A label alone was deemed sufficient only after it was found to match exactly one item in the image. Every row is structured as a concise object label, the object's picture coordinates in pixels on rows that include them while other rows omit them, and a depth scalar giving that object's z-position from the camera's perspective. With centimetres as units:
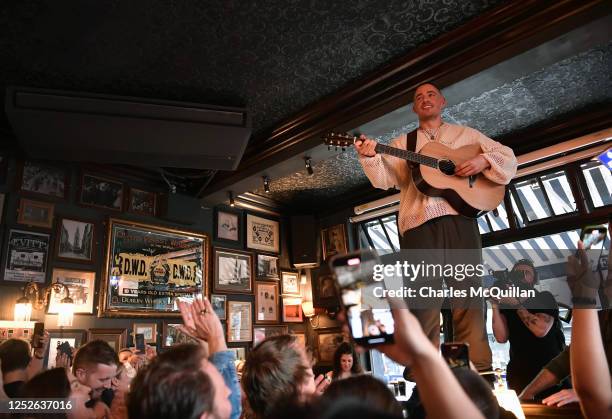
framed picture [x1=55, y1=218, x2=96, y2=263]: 405
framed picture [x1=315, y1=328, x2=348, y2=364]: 581
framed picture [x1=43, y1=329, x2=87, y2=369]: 378
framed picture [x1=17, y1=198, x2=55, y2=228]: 388
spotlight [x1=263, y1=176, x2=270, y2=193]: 461
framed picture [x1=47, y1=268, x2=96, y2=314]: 397
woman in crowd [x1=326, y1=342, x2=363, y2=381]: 422
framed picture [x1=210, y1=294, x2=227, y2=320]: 514
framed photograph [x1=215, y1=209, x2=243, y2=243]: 548
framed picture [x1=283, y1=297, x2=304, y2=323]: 598
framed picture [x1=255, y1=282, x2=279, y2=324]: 564
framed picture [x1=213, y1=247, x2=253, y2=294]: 529
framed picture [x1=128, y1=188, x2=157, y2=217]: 469
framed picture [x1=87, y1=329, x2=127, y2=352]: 405
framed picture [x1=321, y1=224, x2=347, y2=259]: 617
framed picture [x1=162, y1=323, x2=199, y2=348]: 459
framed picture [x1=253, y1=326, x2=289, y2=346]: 549
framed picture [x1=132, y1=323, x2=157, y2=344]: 438
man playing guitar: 184
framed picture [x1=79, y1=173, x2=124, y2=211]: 436
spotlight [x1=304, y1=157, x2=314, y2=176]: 424
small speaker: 623
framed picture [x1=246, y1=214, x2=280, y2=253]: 587
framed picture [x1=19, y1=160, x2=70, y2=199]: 400
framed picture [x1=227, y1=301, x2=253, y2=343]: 525
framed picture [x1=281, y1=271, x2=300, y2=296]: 612
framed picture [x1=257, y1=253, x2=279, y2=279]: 586
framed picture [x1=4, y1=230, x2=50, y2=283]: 374
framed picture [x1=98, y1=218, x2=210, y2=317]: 432
